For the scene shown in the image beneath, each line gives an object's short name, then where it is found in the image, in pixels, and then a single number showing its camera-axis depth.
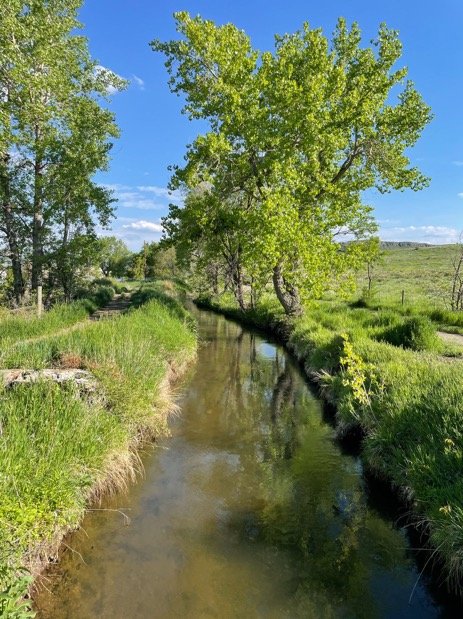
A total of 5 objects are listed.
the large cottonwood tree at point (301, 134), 18.30
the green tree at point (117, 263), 94.76
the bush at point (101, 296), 28.23
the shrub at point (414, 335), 11.95
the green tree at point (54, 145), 19.70
